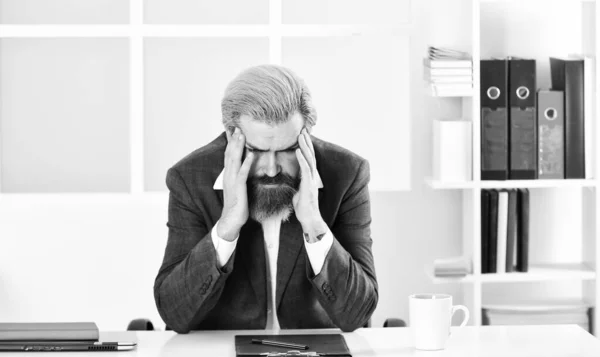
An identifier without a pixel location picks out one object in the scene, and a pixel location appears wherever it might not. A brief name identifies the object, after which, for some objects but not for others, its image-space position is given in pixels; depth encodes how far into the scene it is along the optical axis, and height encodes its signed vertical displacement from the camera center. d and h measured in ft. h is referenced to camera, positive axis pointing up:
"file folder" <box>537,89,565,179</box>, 13.37 +0.44
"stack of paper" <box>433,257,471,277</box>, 13.48 -1.44
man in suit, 8.40 -0.53
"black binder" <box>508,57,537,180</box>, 13.24 +0.76
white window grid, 13.44 +1.90
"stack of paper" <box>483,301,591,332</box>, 14.12 -2.20
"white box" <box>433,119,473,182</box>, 13.42 +0.22
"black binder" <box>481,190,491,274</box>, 13.69 -0.89
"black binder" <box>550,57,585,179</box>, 13.42 +0.81
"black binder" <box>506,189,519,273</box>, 13.70 -0.91
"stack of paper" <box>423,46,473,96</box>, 13.26 +1.22
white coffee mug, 7.30 -1.18
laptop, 7.35 -1.32
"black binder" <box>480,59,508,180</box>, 13.30 +0.75
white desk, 7.27 -1.39
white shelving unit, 13.52 -0.28
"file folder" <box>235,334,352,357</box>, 7.14 -1.37
